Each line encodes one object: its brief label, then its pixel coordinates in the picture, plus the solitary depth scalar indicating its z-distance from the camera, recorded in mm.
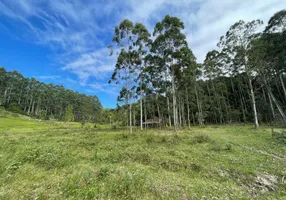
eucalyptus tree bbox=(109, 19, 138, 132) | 18219
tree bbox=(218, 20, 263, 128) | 16234
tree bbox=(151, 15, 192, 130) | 16406
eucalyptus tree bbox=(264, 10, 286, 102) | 16608
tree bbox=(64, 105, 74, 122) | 35656
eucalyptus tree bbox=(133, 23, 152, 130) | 18297
